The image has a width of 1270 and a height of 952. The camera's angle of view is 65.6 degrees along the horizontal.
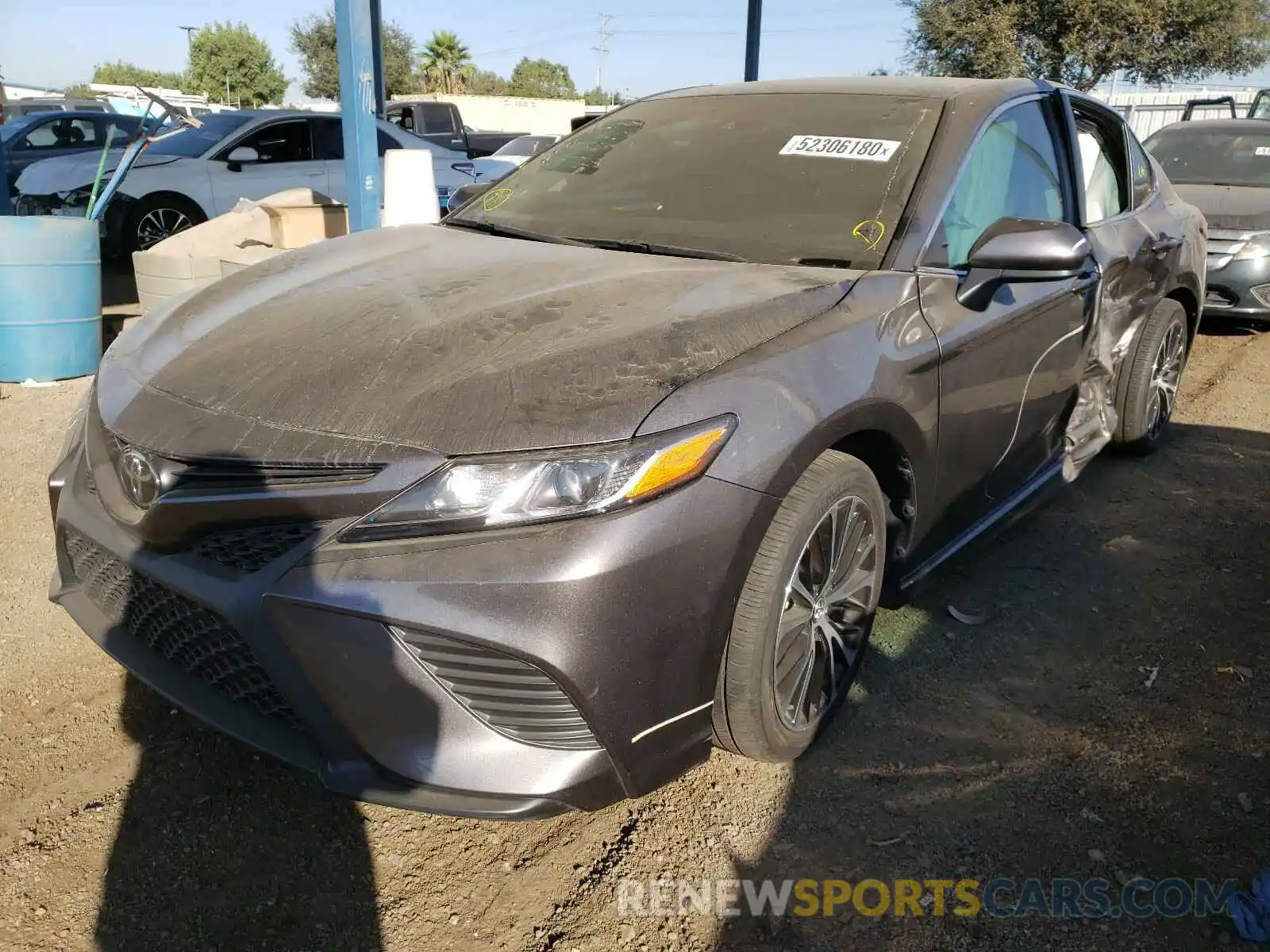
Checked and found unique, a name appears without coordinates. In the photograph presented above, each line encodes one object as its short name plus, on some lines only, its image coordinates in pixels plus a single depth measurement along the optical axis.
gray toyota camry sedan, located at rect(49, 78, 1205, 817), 1.77
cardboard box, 6.10
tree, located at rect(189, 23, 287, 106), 59.25
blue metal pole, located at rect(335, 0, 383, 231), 5.80
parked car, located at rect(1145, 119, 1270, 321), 7.02
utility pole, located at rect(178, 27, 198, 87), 60.56
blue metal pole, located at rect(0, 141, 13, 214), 7.12
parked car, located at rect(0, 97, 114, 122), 20.22
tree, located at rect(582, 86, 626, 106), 63.92
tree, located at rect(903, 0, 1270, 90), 19.73
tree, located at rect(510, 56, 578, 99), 70.81
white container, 6.37
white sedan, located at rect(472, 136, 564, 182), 12.87
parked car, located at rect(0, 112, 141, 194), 13.78
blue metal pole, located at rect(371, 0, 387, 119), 13.69
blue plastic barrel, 5.50
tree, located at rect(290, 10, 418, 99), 48.25
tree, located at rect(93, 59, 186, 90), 73.19
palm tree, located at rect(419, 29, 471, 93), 56.88
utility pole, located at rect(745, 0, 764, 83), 12.20
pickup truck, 14.88
